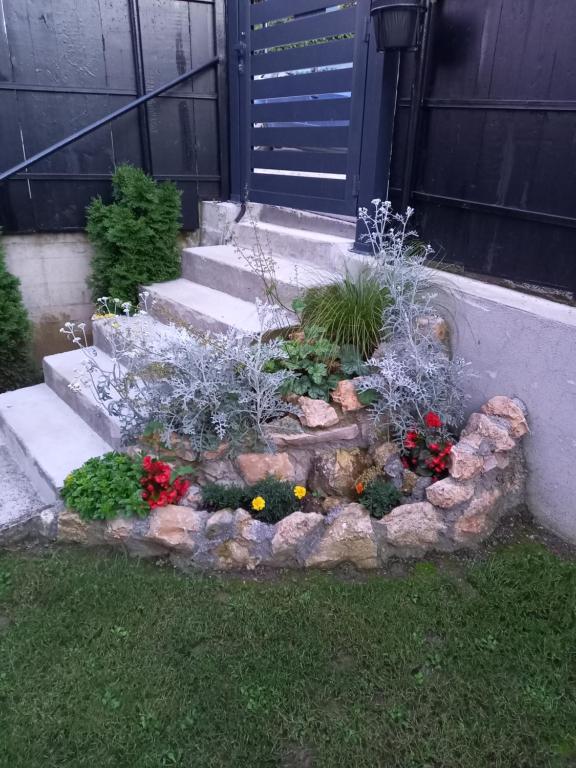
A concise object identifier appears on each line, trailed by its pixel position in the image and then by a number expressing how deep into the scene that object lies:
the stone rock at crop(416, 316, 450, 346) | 3.12
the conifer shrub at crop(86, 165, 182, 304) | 4.32
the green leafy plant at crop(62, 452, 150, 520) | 2.59
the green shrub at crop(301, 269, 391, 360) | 3.17
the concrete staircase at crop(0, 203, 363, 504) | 3.22
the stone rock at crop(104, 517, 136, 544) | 2.60
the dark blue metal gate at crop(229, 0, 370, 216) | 3.89
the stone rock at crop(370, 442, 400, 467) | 2.91
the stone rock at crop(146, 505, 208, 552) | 2.56
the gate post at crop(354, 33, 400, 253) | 3.35
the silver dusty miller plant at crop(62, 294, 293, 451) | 2.77
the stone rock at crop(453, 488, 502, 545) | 2.61
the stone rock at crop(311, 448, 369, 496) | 2.89
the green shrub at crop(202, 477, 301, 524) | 2.71
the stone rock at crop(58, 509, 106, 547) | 2.65
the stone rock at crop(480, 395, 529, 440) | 2.82
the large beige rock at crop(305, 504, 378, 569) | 2.51
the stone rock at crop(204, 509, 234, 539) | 2.57
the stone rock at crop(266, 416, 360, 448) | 2.86
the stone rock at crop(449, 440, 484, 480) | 2.62
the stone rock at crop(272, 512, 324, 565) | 2.52
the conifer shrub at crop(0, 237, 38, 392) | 4.05
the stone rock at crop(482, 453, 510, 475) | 2.71
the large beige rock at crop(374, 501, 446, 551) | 2.56
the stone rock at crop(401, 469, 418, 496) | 2.81
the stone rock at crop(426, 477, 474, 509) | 2.60
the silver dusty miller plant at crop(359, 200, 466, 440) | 2.86
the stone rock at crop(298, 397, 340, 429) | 2.86
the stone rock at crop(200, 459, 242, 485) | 2.85
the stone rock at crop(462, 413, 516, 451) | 2.75
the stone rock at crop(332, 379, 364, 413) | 2.92
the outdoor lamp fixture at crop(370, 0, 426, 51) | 2.93
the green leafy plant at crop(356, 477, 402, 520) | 2.70
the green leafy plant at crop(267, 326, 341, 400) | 2.98
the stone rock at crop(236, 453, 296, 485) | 2.83
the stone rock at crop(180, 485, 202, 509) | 2.75
